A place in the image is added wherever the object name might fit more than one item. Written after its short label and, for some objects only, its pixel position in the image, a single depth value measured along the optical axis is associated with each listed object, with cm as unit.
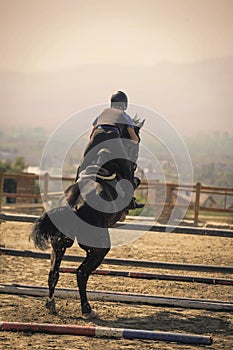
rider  1455
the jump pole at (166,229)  1855
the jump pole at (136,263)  1769
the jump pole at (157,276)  1683
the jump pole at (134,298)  1481
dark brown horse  1376
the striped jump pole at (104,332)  1120
